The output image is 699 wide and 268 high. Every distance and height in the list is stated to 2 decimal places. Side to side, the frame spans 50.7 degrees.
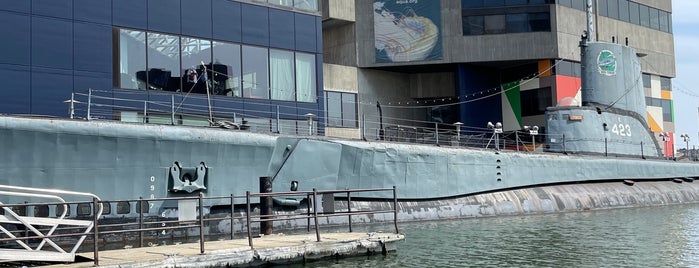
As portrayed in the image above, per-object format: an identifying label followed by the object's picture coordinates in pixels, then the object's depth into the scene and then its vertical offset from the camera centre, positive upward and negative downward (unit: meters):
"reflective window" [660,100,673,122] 64.62 +4.67
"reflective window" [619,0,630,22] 56.98 +11.95
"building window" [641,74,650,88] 60.97 +6.90
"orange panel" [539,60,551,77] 50.94 +6.78
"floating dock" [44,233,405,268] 13.53 -1.56
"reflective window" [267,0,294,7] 33.12 +7.71
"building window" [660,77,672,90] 64.06 +6.95
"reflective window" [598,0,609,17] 54.59 +11.64
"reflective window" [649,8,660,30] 61.36 +12.07
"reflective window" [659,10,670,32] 62.56 +12.06
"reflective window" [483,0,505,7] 50.44 +11.24
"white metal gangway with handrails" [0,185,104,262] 12.98 -1.29
